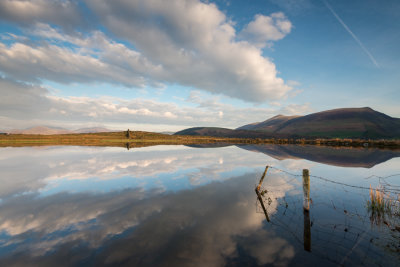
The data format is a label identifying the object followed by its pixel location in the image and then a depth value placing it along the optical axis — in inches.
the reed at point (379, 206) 465.4
